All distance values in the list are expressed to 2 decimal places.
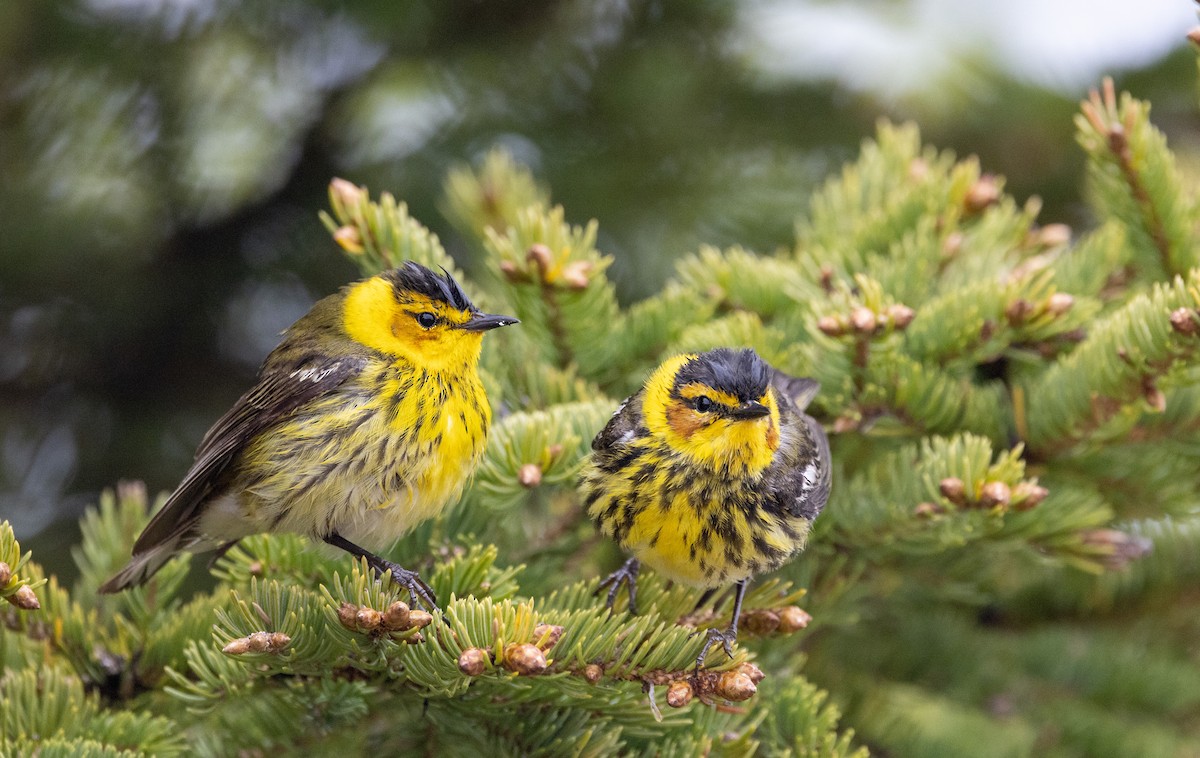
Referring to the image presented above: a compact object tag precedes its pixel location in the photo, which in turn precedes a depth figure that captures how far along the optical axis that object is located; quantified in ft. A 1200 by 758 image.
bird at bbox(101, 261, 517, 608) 16.55
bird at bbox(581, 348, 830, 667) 17.06
